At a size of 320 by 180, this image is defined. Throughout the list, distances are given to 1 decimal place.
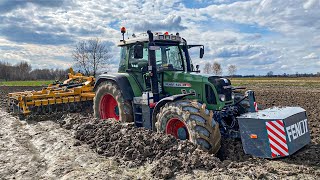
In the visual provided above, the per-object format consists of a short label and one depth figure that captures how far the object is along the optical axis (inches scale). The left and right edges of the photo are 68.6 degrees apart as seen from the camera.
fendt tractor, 184.2
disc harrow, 361.7
